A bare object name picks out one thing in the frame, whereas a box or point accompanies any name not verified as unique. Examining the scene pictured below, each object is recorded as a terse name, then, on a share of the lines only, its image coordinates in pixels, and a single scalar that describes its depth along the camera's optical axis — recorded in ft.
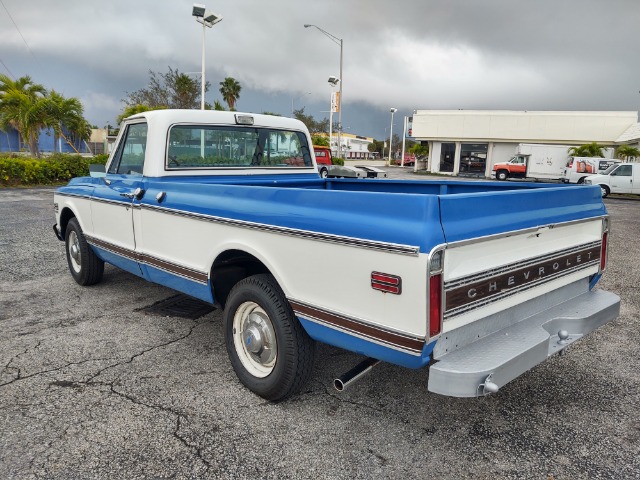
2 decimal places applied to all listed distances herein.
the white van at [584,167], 81.30
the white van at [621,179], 70.64
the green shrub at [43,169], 59.26
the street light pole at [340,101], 86.76
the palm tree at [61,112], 76.23
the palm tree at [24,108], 73.82
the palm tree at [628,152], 93.25
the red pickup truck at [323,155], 68.54
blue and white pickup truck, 7.52
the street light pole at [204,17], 72.90
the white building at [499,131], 116.57
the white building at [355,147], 271.55
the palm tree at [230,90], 147.95
